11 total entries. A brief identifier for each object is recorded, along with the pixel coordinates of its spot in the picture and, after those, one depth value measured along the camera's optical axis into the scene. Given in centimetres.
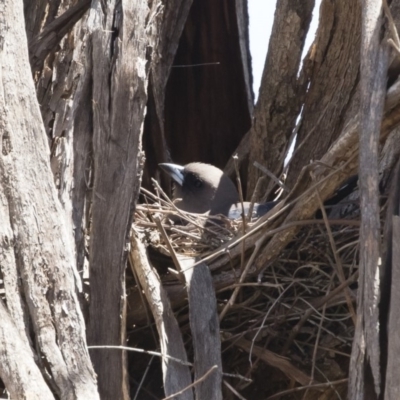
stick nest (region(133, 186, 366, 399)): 959
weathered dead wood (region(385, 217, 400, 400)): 687
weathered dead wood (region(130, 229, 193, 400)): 833
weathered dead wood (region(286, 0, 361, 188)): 1196
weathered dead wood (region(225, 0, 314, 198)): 1229
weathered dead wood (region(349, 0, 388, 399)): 691
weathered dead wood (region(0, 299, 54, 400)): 715
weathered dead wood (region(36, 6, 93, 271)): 887
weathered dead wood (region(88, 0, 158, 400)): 855
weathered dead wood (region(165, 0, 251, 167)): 1431
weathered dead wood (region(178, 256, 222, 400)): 827
